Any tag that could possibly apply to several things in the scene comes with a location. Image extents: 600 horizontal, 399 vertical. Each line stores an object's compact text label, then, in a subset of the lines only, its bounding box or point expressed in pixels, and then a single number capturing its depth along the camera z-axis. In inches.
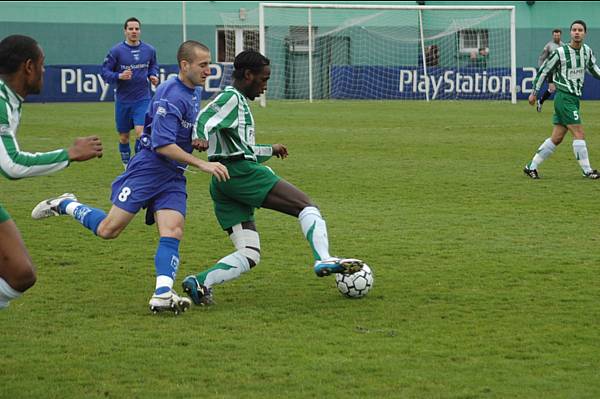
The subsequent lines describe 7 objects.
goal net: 2949.3
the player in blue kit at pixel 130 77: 1234.6
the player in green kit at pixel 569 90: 1133.1
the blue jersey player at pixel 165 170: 534.9
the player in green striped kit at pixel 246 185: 544.1
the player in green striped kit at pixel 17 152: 408.2
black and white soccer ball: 556.4
